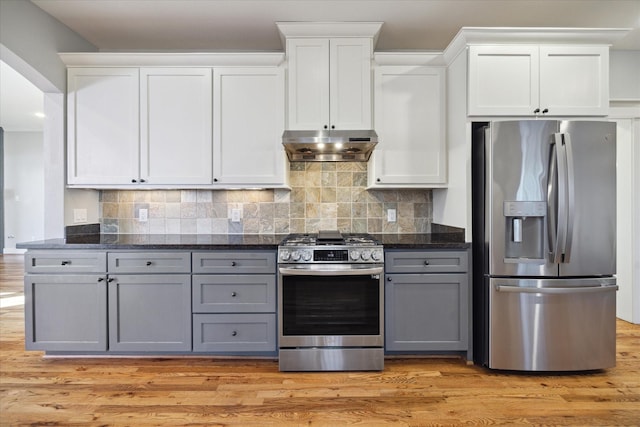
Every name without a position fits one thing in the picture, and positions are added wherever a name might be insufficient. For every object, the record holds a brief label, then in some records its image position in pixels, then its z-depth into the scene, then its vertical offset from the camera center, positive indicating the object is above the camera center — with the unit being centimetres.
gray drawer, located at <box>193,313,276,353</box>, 266 -87
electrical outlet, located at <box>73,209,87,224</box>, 311 -3
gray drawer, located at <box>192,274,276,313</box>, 265 -57
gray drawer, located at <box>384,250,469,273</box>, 266 -34
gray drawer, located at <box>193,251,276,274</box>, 264 -35
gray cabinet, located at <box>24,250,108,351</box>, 264 -60
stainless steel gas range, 255 -65
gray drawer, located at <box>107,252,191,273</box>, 265 -35
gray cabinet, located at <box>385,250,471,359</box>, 266 -62
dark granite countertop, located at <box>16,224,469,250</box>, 263 -21
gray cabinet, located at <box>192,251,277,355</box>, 265 -62
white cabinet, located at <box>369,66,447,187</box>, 297 +78
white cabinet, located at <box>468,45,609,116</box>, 263 +95
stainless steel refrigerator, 245 -22
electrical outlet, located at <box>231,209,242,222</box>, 334 -2
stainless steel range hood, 276 +54
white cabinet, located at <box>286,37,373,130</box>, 292 +103
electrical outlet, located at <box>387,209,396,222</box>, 336 -2
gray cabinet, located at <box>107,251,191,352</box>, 265 -61
